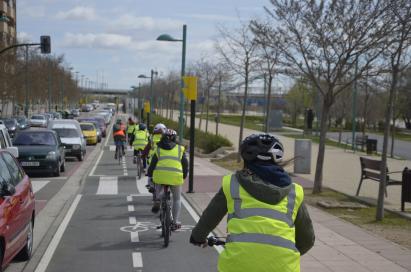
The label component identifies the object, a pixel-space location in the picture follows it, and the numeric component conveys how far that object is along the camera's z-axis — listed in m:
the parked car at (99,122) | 51.31
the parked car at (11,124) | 48.79
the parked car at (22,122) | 55.05
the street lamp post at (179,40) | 20.60
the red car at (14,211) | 6.79
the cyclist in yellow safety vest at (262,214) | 3.61
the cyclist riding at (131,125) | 26.67
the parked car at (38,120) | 62.11
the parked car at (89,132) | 42.91
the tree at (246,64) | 25.92
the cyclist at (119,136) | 25.92
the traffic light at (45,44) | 35.34
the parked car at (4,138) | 13.85
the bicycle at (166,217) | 9.44
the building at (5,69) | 54.06
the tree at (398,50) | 11.63
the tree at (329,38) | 14.47
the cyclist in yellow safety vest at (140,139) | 20.61
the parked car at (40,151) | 20.73
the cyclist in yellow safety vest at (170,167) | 9.95
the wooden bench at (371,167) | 14.47
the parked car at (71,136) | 28.63
